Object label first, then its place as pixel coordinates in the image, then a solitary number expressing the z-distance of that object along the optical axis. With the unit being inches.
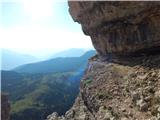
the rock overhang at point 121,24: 353.2
